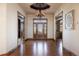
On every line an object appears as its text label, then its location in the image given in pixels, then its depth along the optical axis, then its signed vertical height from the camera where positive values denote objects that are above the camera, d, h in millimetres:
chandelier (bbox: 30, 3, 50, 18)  3349 +1257
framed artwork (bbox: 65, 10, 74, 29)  2472 +372
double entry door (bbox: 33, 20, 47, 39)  5869 -220
